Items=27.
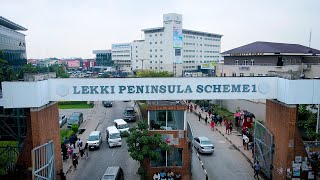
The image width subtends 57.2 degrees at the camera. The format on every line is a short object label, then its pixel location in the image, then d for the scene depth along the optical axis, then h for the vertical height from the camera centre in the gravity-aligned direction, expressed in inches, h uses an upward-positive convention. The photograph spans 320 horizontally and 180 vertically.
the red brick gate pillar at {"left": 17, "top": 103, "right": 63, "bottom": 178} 548.4 -120.3
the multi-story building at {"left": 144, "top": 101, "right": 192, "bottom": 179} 666.2 -153.1
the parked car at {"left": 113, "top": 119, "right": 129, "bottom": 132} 1114.4 -223.1
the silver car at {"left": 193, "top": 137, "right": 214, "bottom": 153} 870.4 -233.9
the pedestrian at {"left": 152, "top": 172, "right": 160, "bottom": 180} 634.4 -235.0
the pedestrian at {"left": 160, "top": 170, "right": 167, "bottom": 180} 642.8 -237.0
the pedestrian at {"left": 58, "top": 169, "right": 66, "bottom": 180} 653.3 -238.5
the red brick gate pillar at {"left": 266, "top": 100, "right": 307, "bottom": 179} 580.7 -145.4
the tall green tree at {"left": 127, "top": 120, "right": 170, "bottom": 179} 589.6 -157.0
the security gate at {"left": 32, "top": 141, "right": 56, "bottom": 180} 524.1 -178.6
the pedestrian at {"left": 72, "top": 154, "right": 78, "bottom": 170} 768.0 -245.1
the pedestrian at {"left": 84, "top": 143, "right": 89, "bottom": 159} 875.7 -250.4
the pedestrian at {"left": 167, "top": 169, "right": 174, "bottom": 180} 642.6 -236.3
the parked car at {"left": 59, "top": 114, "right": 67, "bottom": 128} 1299.2 -235.9
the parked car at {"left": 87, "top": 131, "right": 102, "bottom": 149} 930.7 -232.5
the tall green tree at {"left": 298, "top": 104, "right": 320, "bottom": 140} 809.9 -149.7
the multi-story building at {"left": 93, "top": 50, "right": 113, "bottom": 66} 6023.6 +221.4
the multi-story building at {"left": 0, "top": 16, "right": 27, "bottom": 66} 1985.7 +188.2
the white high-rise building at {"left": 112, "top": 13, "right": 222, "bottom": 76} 4065.0 +287.2
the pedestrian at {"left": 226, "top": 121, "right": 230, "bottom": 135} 1114.4 -227.0
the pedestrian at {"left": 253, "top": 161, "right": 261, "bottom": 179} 685.9 -236.0
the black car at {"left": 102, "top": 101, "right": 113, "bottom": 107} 1812.1 -224.3
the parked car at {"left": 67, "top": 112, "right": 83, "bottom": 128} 1259.2 -225.6
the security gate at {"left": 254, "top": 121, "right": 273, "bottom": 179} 657.2 -190.1
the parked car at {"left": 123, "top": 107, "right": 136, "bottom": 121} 1349.7 -219.2
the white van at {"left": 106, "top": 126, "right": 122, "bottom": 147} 953.5 -230.0
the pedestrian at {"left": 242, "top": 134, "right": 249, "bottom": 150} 917.8 -234.5
